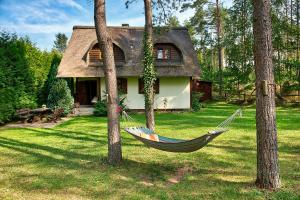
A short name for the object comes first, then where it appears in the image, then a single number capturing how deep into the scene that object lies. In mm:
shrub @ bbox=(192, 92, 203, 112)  13473
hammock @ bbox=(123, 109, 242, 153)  3807
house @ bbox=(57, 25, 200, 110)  12623
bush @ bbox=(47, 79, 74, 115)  11717
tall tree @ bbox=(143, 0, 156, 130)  7312
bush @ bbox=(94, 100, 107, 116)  11952
